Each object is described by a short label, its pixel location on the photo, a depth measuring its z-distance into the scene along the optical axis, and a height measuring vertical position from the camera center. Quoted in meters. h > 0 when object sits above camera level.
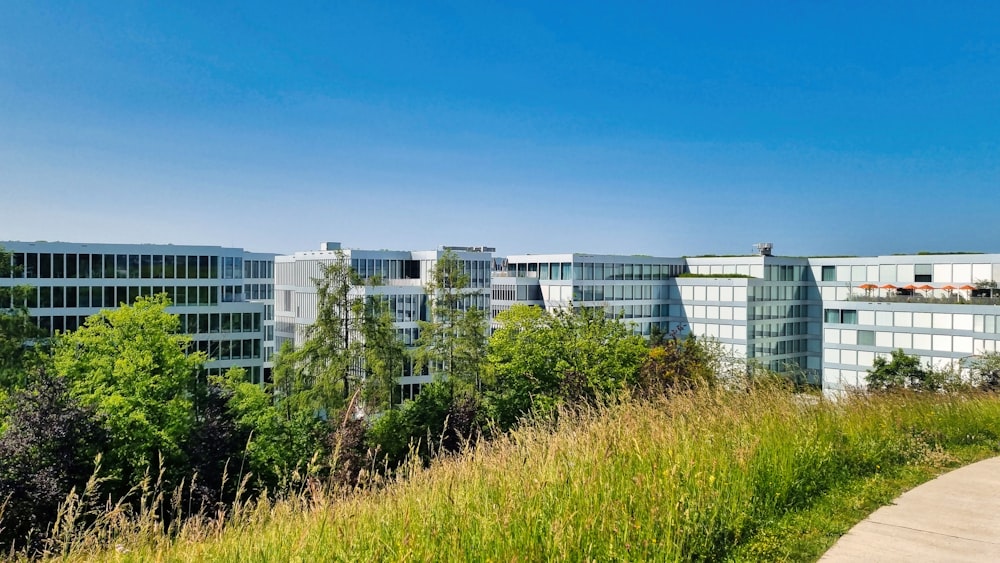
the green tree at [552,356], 34.03 -4.12
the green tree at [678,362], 39.25 -5.35
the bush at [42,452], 21.05 -5.84
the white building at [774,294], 65.44 -1.67
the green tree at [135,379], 27.39 -4.53
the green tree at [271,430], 30.52 -7.06
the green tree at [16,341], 31.91 -3.19
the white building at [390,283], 59.66 -0.49
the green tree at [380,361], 34.38 -4.28
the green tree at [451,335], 36.88 -3.06
